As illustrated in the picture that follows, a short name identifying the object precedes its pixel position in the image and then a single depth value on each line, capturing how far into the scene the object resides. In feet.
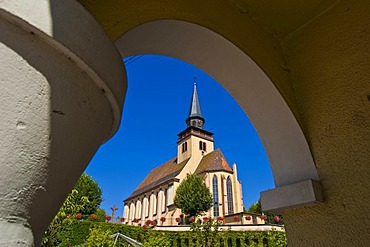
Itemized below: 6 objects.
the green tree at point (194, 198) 100.53
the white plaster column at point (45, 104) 2.11
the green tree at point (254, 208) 129.86
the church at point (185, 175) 121.80
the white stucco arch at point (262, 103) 5.88
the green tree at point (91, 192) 96.70
